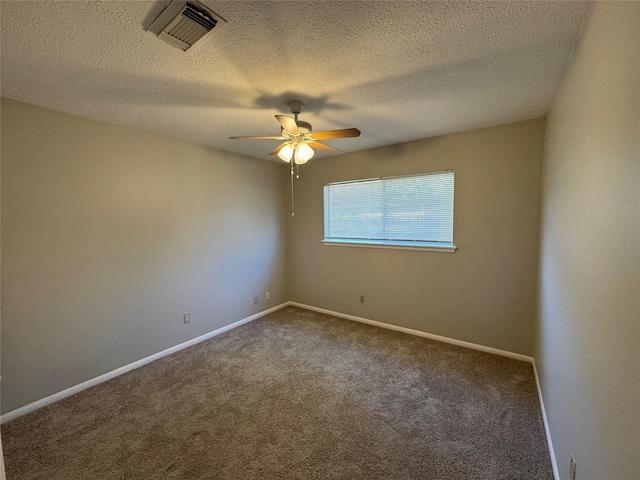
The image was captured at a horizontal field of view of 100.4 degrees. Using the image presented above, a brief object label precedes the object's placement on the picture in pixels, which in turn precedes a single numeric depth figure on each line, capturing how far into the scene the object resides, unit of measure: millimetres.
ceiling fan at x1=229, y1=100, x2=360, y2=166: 1995
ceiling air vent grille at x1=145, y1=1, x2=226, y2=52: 1155
